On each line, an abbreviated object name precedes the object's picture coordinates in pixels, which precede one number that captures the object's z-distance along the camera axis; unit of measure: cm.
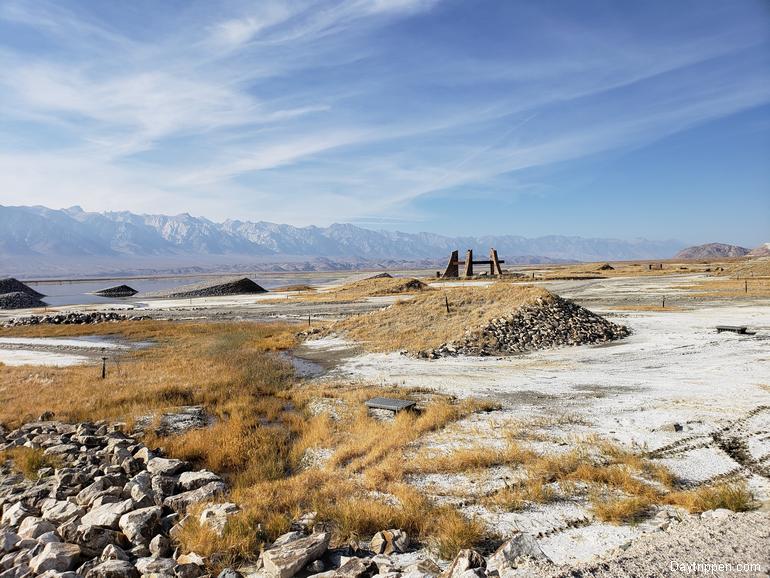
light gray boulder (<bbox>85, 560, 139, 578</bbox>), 558
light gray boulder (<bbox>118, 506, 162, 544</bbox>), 639
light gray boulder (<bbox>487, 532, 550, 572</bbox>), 511
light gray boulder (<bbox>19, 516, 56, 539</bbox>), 664
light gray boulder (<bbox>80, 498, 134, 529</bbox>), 676
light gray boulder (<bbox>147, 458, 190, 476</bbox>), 869
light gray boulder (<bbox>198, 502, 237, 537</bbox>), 619
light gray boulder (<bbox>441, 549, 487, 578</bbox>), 502
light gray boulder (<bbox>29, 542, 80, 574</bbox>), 576
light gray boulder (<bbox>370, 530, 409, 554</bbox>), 589
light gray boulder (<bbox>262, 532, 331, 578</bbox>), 536
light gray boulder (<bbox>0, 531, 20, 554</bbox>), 635
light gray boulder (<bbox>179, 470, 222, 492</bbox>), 804
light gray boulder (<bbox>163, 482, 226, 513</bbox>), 727
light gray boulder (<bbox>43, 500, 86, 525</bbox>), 709
